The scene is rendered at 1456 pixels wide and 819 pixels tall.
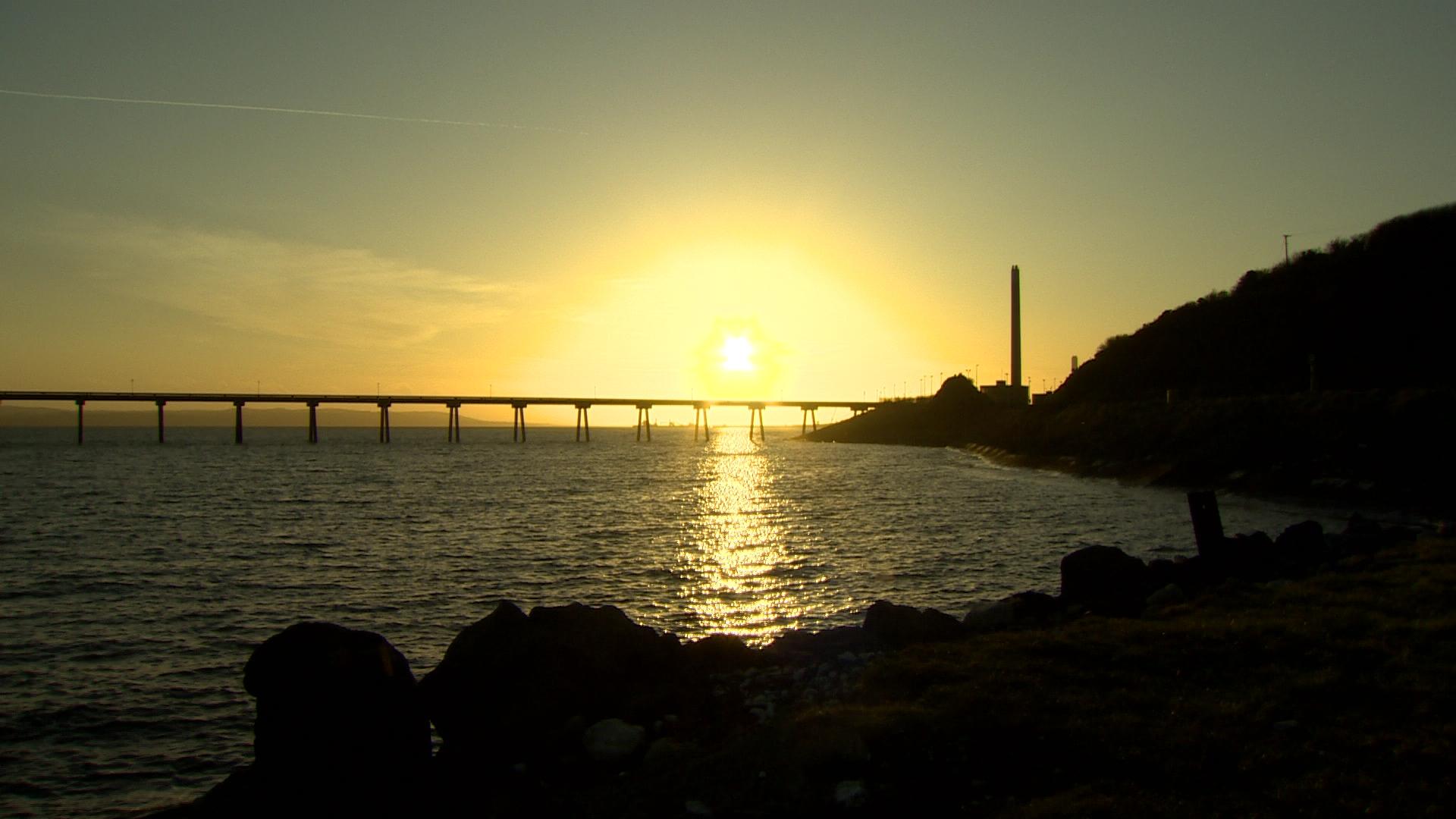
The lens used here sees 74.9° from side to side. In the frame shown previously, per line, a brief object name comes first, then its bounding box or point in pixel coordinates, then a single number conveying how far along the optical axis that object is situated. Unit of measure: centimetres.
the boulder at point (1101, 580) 1831
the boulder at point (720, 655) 1578
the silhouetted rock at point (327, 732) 1121
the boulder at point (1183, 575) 2031
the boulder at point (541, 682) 1304
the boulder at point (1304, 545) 2262
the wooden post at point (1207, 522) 2136
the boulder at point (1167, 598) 1764
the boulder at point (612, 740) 1193
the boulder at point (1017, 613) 1734
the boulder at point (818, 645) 1612
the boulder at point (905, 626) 1628
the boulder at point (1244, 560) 2106
